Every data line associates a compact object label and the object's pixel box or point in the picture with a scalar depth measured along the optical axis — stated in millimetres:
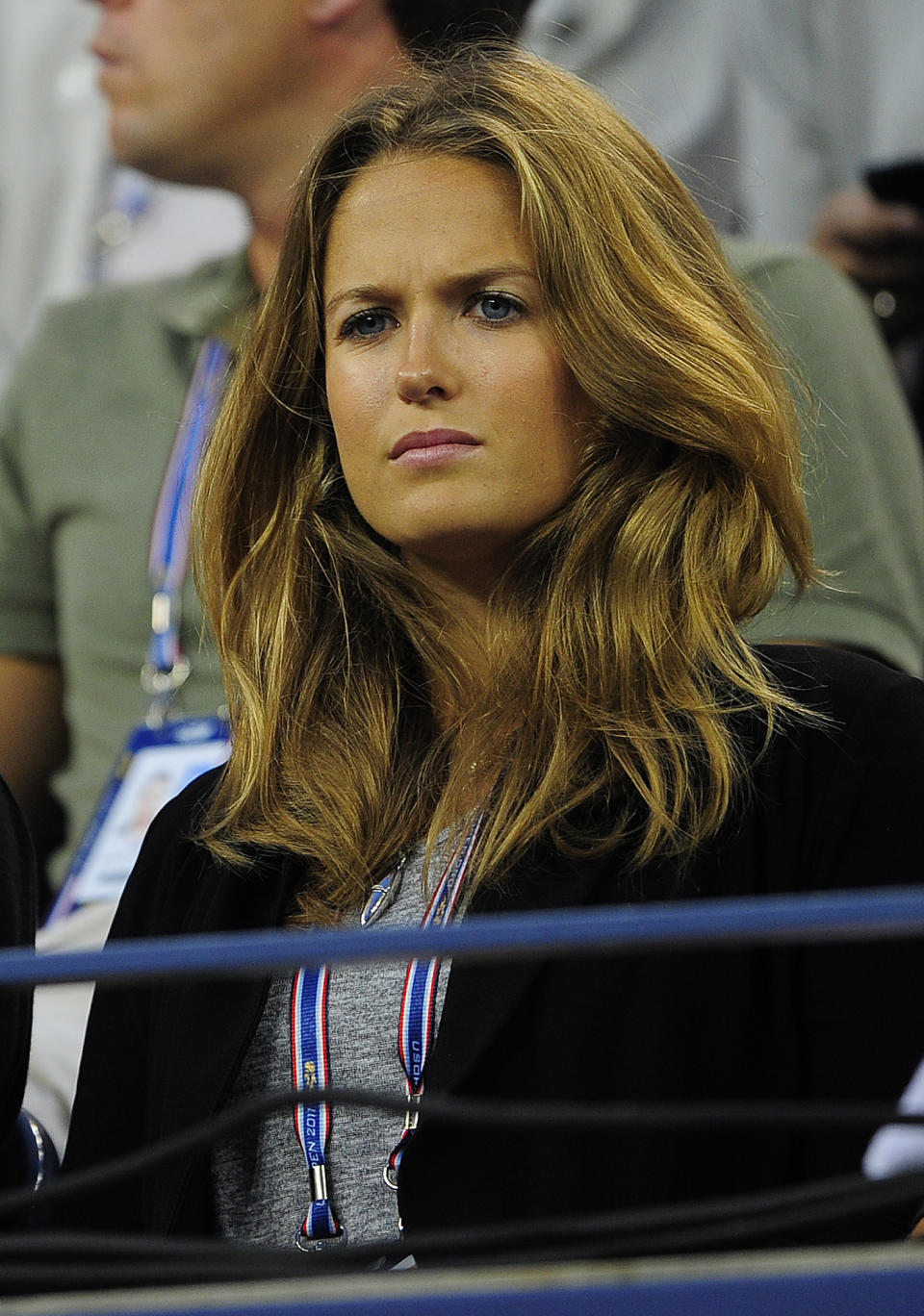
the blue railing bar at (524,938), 6082
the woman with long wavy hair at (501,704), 6410
